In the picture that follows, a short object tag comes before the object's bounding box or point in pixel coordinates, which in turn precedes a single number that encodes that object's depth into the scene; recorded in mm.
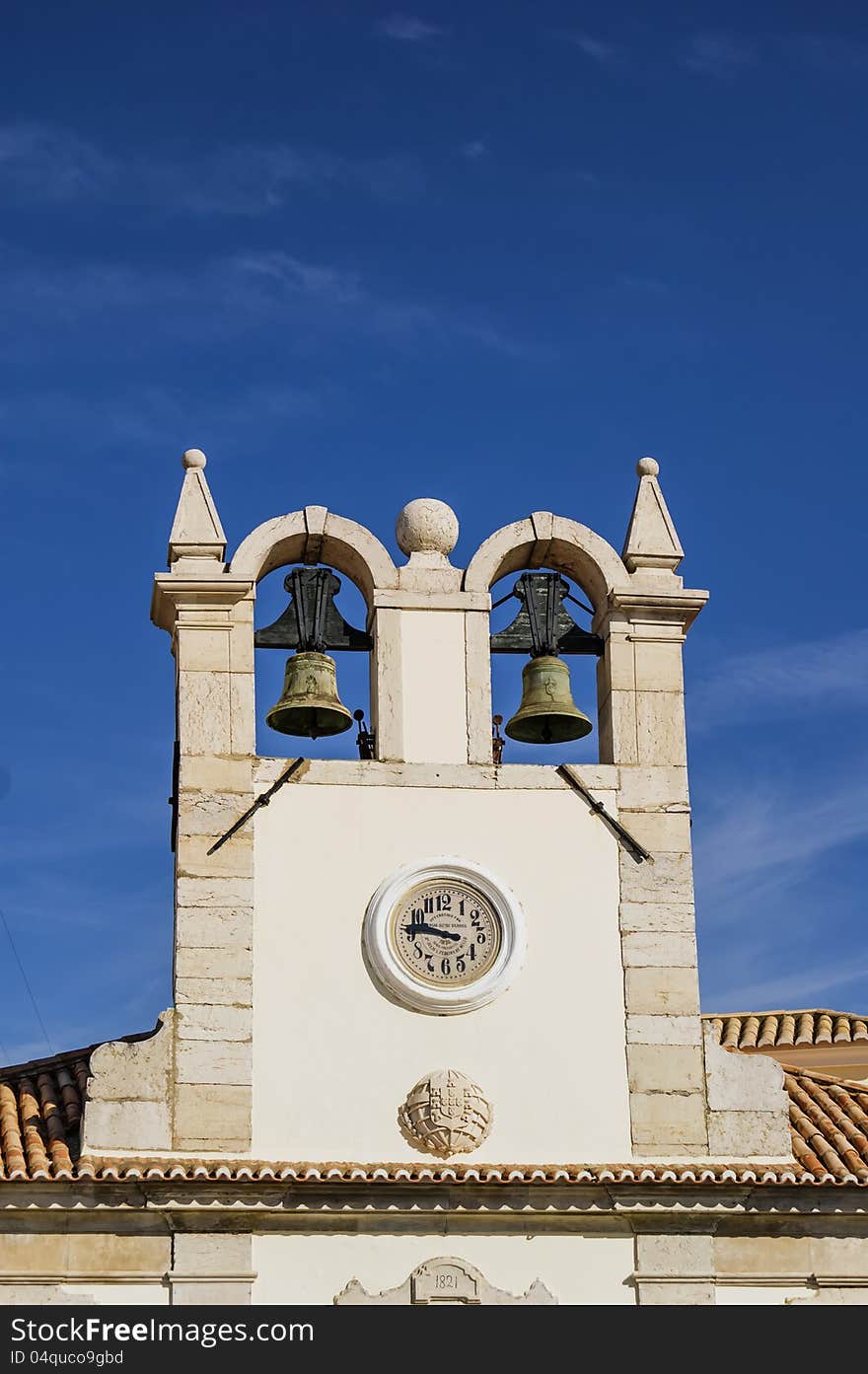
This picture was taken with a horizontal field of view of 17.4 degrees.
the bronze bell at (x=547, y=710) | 20547
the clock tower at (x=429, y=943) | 18938
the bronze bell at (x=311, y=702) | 20219
